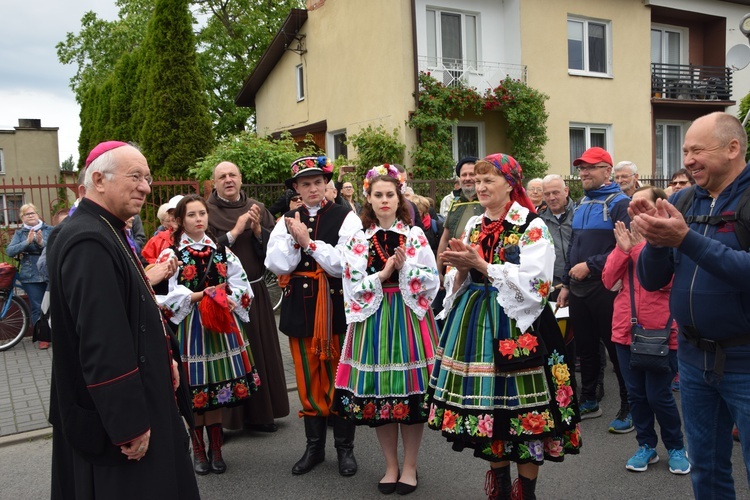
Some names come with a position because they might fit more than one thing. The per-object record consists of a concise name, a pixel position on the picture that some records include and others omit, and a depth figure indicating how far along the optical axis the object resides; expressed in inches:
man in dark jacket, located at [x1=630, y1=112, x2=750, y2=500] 100.0
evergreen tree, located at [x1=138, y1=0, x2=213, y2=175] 577.6
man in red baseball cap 196.5
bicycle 335.0
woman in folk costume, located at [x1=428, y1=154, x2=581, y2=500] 126.0
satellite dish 398.3
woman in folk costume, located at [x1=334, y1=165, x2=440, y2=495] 153.6
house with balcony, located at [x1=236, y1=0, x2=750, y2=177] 592.7
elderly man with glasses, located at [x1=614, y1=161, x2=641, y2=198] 263.6
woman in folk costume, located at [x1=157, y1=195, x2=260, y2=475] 166.7
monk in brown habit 194.4
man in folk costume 171.6
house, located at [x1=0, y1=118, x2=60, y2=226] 1284.4
